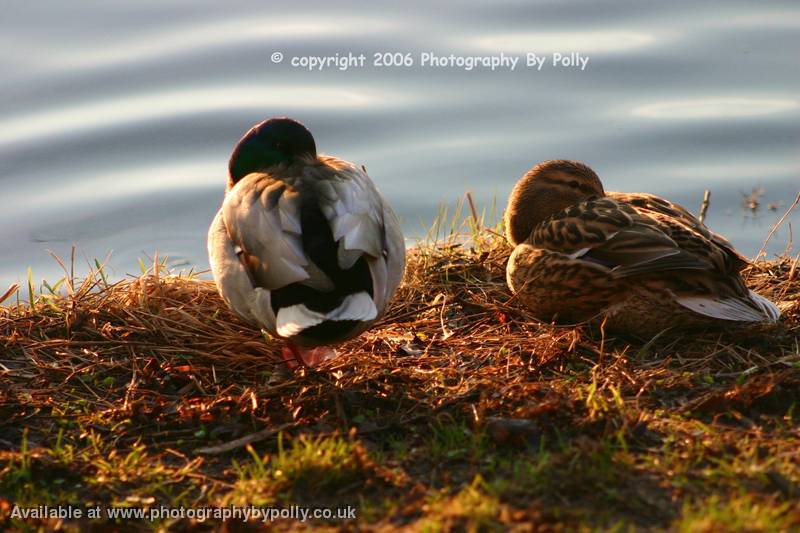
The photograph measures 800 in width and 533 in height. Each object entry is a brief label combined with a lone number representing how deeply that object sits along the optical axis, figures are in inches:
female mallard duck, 409.4
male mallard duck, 358.9
